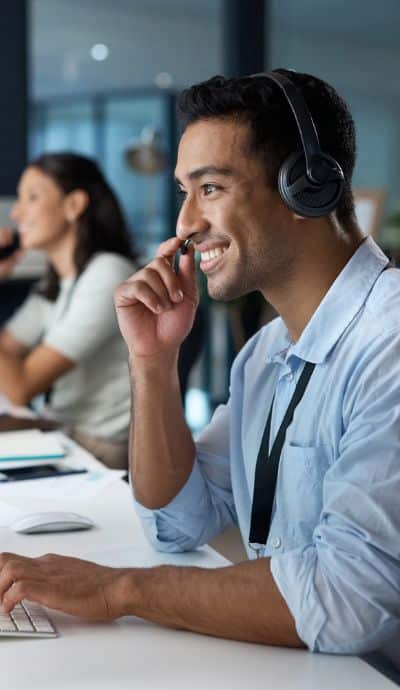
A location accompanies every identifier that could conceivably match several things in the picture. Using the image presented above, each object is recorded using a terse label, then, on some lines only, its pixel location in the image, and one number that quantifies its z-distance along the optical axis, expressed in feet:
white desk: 5.01
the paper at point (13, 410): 9.13
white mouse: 6.26
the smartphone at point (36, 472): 7.19
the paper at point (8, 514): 6.47
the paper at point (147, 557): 6.01
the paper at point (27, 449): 7.44
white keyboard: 5.27
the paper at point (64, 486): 6.93
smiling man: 5.19
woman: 9.72
